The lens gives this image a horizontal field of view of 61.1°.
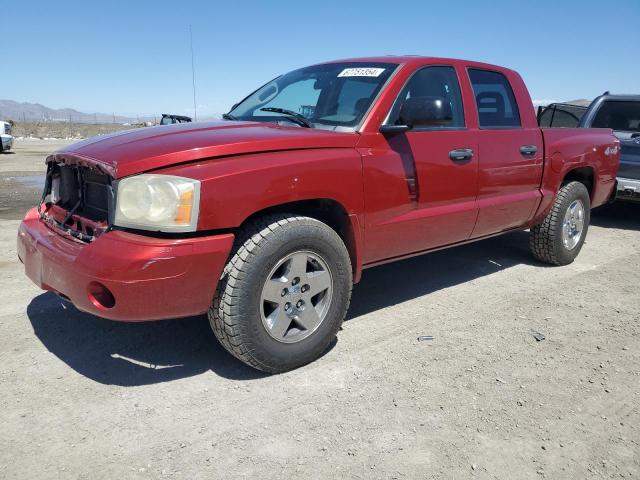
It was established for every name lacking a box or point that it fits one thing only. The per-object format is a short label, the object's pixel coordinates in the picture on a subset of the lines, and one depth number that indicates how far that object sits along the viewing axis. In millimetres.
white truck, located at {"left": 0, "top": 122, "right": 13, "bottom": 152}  17703
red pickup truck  2553
